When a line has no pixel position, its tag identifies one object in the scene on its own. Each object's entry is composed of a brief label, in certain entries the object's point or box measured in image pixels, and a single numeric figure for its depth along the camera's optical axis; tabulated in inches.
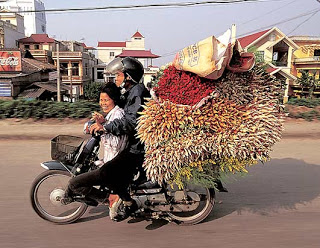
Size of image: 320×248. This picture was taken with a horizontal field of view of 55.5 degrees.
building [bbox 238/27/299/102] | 1058.1
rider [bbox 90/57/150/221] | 113.6
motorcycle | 124.1
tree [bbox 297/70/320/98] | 1050.7
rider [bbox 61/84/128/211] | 116.7
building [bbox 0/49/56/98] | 907.4
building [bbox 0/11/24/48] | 1377.8
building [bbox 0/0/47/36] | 2263.8
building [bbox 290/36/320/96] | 1149.1
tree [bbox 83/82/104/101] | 1441.9
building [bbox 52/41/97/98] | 1536.7
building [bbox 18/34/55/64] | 1572.3
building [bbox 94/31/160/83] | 1338.6
